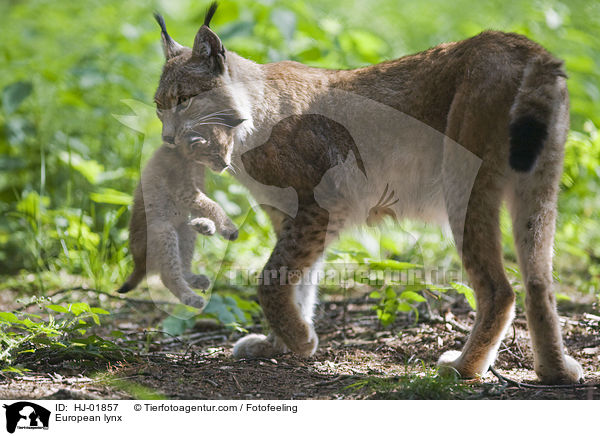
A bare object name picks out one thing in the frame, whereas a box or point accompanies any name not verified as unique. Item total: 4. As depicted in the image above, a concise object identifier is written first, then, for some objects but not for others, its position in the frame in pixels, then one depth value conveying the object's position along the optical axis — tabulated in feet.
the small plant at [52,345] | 18.75
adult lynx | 18.97
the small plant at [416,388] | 17.02
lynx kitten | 21.06
